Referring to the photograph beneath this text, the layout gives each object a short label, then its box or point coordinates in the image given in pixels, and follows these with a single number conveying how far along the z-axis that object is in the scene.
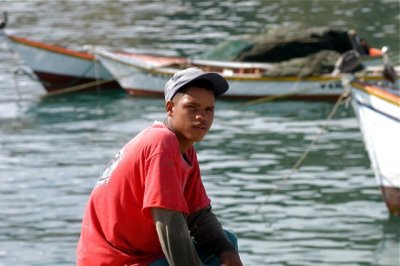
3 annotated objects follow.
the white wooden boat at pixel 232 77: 20.62
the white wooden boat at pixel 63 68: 23.27
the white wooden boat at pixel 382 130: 12.16
